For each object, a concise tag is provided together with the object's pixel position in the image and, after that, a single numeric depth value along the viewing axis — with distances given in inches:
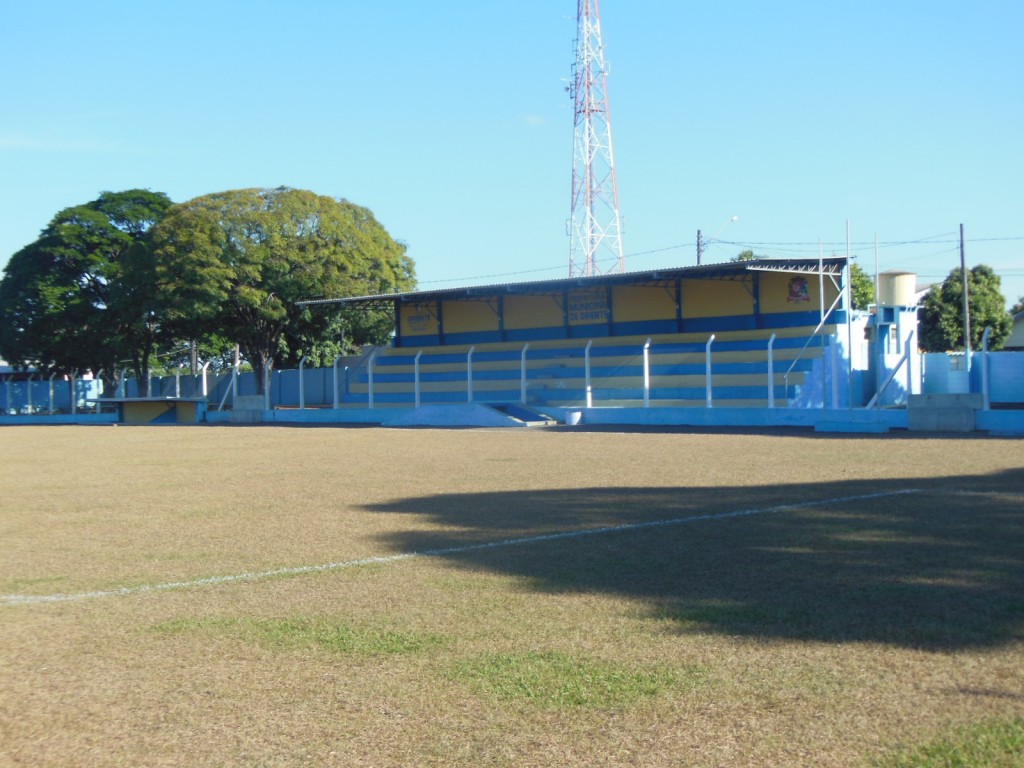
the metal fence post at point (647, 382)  1176.1
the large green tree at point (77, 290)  1819.6
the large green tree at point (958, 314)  1988.2
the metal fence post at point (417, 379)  1426.4
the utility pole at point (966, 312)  1414.2
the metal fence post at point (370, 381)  1501.7
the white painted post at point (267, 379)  1717.8
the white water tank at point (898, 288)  1299.2
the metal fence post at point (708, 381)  1112.2
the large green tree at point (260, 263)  1640.0
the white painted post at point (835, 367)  1085.8
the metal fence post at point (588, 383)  1252.5
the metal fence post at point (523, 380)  1347.2
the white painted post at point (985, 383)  890.1
